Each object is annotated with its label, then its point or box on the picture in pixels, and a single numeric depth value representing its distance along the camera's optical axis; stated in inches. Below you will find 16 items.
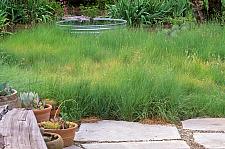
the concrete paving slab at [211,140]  162.1
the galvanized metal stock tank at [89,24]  333.1
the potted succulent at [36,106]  169.8
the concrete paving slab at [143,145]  159.8
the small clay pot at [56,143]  143.6
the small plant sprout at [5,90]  166.1
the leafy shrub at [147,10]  408.5
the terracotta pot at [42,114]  169.2
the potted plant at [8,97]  162.4
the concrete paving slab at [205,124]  181.0
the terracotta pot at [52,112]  184.1
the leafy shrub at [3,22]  361.1
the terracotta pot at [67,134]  157.9
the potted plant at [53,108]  182.1
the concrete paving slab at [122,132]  169.5
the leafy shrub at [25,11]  411.5
